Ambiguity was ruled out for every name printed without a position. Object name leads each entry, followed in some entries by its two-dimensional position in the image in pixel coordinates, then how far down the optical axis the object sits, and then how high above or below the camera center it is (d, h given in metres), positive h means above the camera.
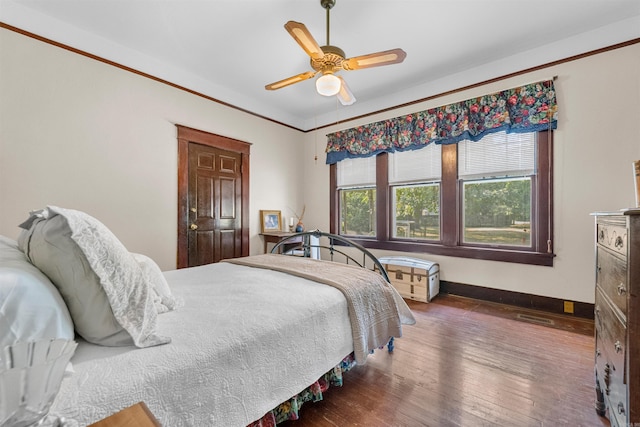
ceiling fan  2.01 +1.23
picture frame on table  4.26 -0.12
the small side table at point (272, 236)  4.03 -0.36
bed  0.77 -0.47
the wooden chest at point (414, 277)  3.28 -0.82
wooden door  3.38 +0.21
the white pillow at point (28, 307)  0.66 -0.25
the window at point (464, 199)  2.96 +0.18
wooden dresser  0.92 -0.42
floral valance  2.84 +1.15
